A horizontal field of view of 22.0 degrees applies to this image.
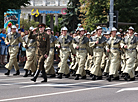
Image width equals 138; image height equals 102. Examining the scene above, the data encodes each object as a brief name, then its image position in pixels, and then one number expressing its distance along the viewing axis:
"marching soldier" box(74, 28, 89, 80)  13.79
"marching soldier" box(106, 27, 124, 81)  13.46
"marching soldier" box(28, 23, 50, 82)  12.26
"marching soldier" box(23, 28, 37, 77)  14.41
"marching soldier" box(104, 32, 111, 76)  14.49
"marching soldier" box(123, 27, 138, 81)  13.52
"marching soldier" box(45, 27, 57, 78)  14.28
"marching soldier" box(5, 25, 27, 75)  14.49
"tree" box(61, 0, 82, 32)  45.84
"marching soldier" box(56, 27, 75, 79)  14.02
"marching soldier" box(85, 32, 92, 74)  15.80
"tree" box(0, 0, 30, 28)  22.34
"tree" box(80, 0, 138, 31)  37.31
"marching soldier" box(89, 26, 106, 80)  13.70
